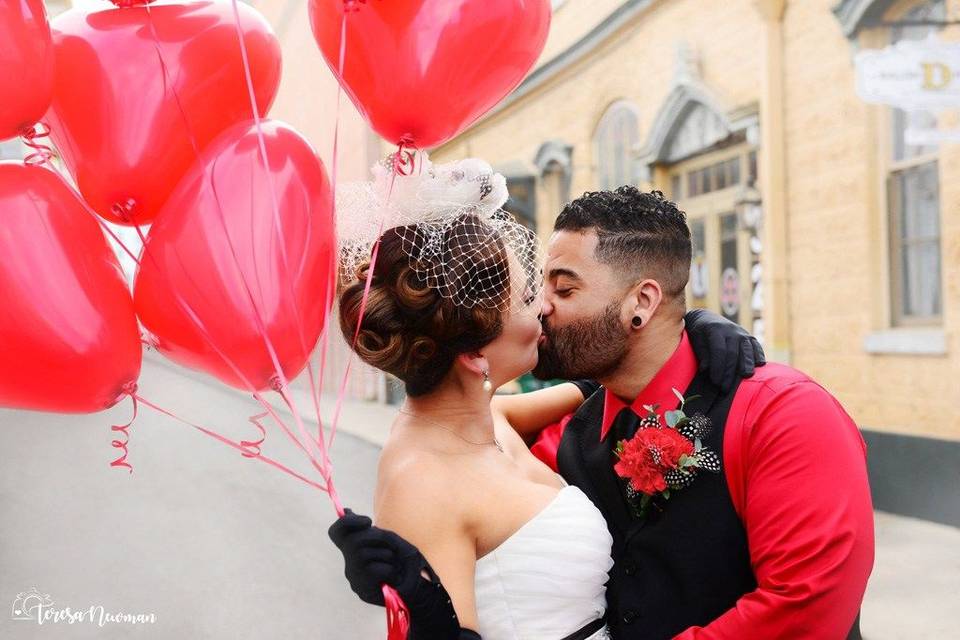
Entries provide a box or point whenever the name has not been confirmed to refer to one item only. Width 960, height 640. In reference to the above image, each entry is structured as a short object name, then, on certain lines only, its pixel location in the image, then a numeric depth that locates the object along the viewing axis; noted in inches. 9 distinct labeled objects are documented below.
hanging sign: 191.9
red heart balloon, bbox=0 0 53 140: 57.1
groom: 69.7
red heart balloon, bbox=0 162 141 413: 58.4
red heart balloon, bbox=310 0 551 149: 64.1
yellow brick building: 200.1
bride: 72.0
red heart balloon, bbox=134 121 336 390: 60.0
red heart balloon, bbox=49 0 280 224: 63.6
